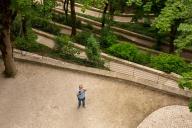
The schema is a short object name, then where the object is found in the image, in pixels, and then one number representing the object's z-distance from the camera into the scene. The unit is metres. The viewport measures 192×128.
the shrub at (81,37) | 27.06
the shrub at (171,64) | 24.11
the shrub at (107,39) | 27.35
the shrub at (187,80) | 15.90
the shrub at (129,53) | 25.31
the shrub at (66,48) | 23.98
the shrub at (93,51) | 23.05
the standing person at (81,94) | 19.47
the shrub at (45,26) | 28.72
